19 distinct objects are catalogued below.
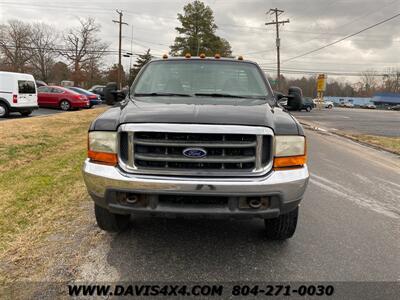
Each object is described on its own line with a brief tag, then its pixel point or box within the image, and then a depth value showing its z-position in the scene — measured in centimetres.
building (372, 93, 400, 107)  9381
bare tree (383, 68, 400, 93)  10987
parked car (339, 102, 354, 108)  8615
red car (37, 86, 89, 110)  2153
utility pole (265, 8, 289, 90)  4297
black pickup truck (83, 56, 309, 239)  276
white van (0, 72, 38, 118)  1532
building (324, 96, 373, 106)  10476
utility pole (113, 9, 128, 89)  4577
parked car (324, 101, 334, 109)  6392
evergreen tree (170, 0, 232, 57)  6250
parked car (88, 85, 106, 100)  3319
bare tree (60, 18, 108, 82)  6869
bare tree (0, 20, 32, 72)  6253
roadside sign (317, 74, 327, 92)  2753
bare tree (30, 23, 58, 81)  6656
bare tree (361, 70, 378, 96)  12188
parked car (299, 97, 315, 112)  3955
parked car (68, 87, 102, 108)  2447
